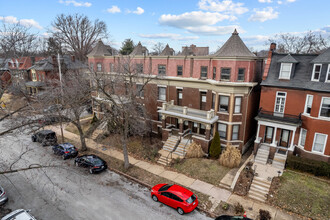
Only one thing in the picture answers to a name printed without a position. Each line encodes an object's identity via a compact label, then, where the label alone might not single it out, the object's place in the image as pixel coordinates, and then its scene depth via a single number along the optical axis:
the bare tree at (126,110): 19.59
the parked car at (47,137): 26.26
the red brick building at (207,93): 21.02
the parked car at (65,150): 22.77
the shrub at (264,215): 13.84
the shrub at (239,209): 14.47
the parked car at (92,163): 19.84
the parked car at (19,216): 12.16
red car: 14.26
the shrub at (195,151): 21.97
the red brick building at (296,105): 18.30
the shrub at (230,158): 19.95
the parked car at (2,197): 15.25
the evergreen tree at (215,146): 21.70
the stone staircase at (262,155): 20.34
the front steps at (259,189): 15.96
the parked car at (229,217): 12.85
